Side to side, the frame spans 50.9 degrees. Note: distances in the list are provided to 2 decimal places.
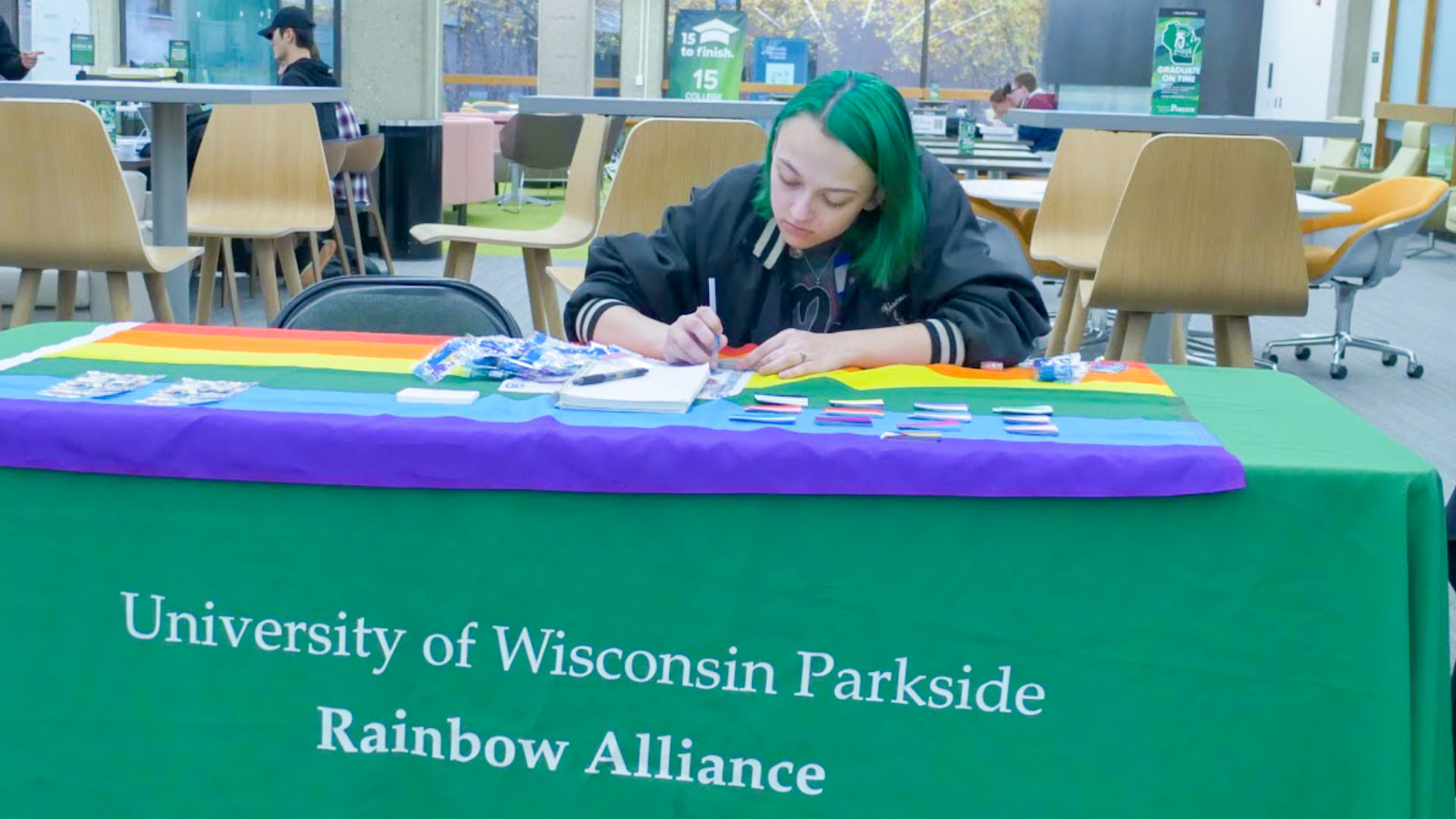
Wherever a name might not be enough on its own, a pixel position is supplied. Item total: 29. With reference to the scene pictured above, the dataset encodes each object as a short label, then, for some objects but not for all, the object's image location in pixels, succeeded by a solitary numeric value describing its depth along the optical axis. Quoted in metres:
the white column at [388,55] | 8.38
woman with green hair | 1.81
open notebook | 1.49
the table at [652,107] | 3.92
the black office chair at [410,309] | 2.16
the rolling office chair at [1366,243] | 5.04
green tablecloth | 1.36
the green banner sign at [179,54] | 7.07
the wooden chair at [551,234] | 4.43
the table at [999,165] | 6.30
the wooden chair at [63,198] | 3.66
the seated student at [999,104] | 11.38
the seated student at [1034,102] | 9.90
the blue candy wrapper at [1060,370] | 1.71
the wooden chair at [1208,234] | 3.45
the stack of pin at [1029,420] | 1.44
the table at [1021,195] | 4.34
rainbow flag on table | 1.35
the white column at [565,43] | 14.67
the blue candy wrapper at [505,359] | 1.64
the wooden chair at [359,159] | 6.68
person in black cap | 6.59
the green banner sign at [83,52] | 5.85
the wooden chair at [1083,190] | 5.02
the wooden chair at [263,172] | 5.13
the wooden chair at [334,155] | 6.14
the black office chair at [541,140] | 11.62
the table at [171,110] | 3.81
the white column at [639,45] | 16.17
